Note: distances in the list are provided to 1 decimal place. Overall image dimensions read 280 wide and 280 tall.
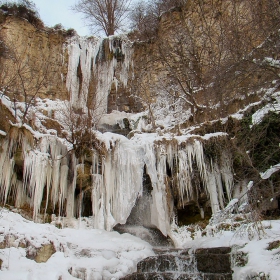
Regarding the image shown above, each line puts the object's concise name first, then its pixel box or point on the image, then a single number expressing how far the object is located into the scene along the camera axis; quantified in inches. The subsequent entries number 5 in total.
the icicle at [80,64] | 582.2
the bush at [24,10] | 591.5
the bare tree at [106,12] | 725.3
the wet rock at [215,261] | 234.2
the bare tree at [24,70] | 510.5
